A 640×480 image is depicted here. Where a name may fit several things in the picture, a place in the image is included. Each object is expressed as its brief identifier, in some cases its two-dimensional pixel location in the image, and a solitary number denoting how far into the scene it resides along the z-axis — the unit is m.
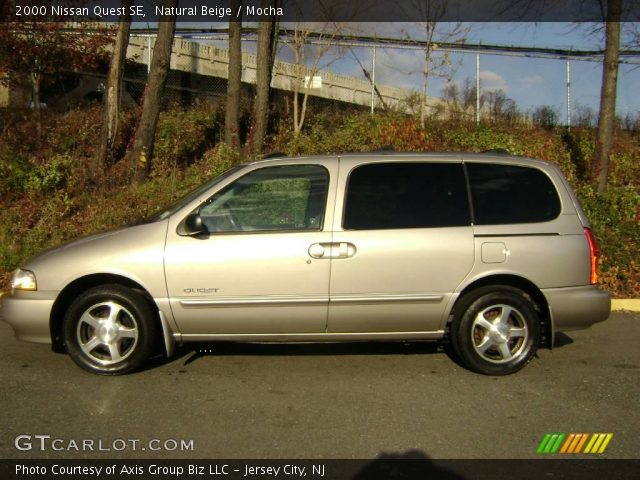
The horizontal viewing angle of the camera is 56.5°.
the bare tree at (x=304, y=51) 14.34
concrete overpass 17.33
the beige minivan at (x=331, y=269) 4.68
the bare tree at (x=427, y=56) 13.75
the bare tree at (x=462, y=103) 14.82
